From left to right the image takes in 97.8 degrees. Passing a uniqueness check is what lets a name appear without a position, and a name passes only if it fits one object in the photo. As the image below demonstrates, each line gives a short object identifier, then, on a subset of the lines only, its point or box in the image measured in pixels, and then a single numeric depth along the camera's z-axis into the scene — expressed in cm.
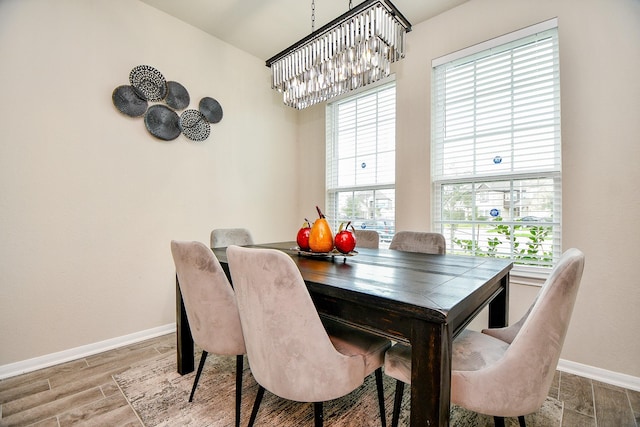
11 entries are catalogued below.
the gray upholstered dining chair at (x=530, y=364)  86
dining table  83
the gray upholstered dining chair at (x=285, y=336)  96
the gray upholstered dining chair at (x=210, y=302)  134
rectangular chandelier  157
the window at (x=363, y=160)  295
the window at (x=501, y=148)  205
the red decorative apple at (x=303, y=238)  177
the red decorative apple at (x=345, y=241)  163
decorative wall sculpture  236
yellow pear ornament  166
